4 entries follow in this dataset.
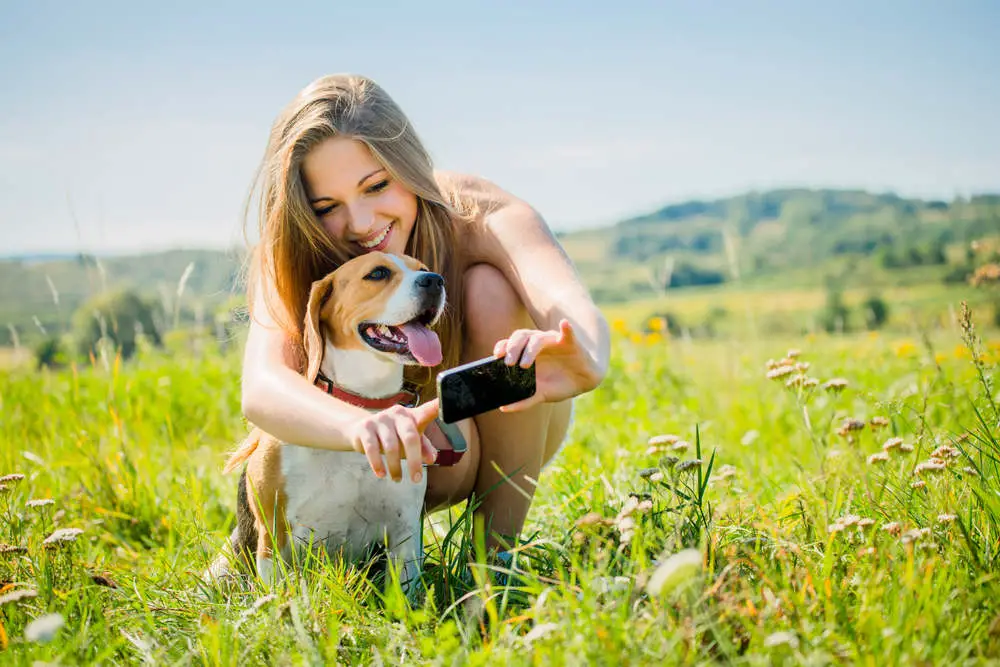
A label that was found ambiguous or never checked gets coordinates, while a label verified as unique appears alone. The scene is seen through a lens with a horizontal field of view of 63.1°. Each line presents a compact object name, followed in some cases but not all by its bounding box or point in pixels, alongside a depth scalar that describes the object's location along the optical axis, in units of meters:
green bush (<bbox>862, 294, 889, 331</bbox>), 33.06
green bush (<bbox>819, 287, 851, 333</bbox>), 35.30
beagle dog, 2.50
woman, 2.71
